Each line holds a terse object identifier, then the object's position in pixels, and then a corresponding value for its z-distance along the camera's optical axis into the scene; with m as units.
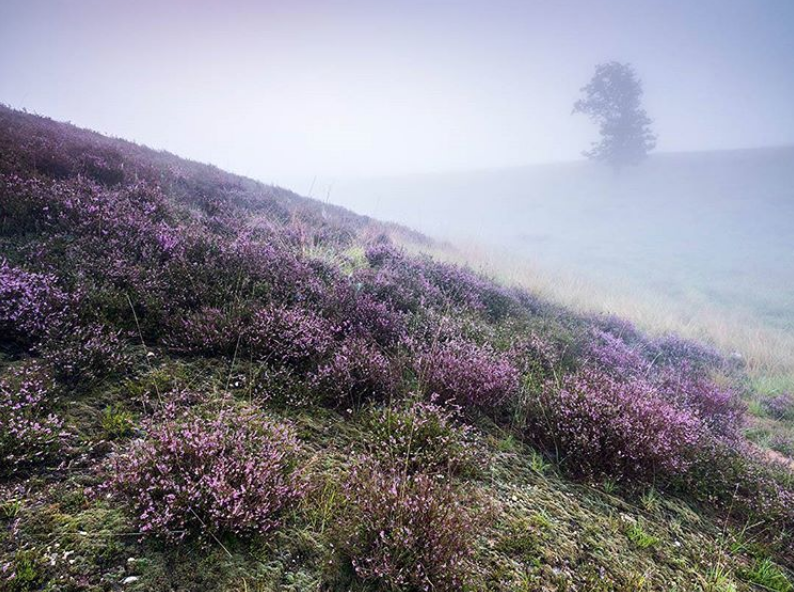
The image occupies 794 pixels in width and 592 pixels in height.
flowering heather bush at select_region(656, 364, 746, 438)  5.25
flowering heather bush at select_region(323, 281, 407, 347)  4.55
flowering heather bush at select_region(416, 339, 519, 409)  3.71
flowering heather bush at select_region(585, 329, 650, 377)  6.25
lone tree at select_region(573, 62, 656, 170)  43.41
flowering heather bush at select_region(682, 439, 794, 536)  3.27
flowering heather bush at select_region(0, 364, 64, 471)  2.07
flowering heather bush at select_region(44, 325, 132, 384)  2.77
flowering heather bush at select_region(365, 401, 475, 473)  2.76
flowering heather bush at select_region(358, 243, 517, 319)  6.08
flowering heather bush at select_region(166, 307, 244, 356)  3.51
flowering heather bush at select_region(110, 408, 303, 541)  1.93
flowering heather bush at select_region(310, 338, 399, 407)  3.41
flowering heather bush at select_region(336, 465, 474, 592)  1.93
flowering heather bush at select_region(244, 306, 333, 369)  3.63
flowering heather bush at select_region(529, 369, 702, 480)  3.26
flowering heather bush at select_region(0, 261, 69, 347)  2.97
